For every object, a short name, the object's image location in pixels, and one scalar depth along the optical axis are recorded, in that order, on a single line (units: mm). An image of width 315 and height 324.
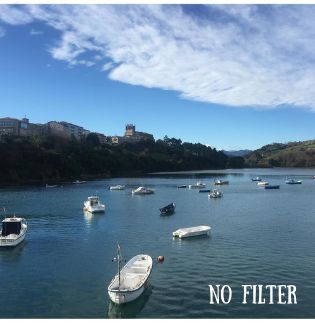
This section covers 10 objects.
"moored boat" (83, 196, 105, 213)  62500
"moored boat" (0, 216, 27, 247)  38591
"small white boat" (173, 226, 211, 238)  41688
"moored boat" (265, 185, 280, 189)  118312
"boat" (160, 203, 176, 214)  61875
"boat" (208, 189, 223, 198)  90912
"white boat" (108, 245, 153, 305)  22094
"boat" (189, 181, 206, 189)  125075
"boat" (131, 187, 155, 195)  102544
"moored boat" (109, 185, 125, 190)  117956
